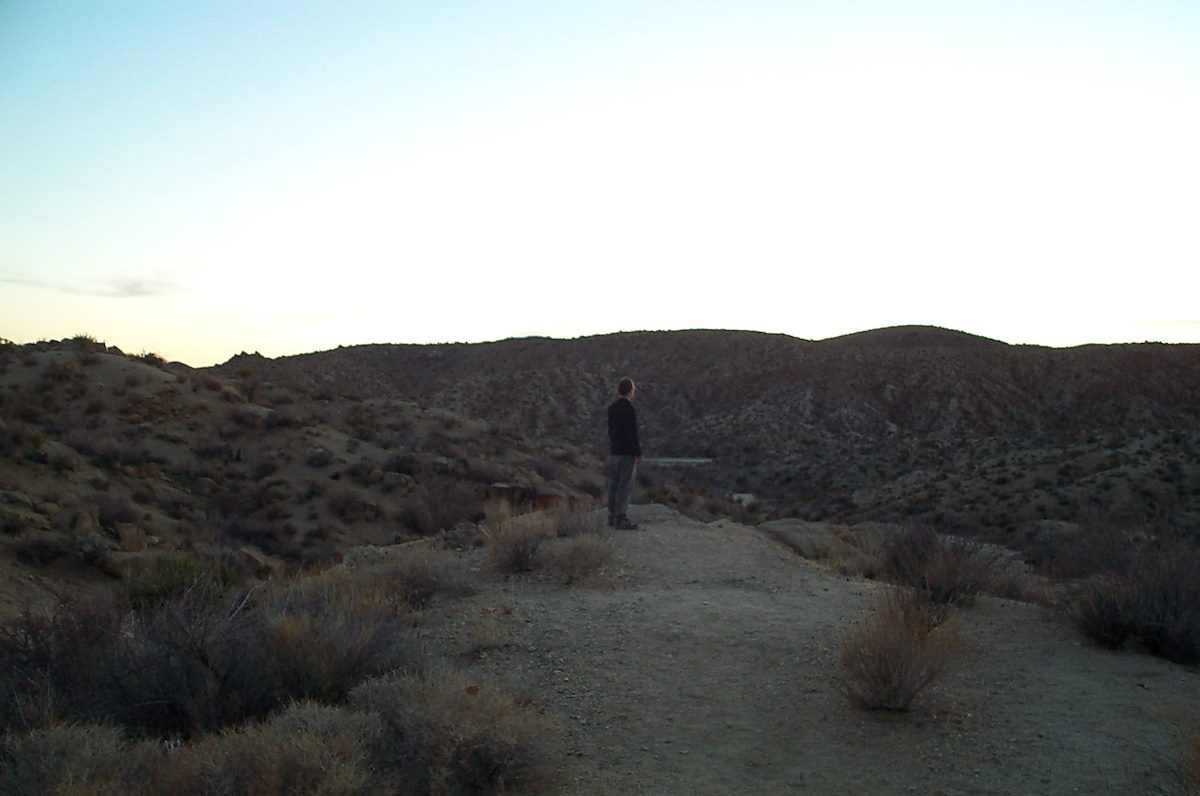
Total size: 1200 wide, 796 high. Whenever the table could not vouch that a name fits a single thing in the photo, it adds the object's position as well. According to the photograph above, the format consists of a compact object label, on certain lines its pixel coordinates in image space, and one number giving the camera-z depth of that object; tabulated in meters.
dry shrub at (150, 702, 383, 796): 4.60
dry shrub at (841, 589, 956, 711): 6.32
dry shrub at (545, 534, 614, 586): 10.70
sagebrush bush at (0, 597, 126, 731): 5.82
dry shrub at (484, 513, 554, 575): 11.26
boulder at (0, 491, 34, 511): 17.27
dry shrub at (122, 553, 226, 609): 9.22
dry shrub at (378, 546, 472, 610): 9.70
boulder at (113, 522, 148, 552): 17.11
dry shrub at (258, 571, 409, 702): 6.51
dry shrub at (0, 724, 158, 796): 4.52
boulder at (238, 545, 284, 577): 15.73
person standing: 13.96
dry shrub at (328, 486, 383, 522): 22.80
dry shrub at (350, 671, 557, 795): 5.18
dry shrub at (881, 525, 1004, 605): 9.62
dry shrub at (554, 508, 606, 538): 13.16
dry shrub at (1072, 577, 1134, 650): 8.02
